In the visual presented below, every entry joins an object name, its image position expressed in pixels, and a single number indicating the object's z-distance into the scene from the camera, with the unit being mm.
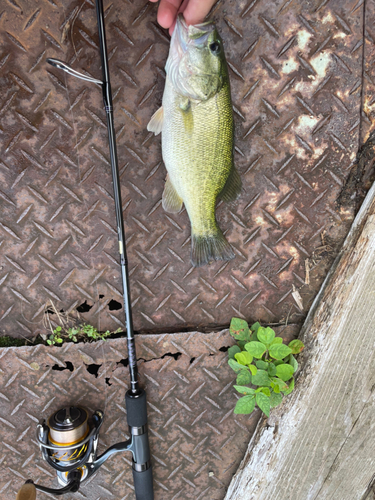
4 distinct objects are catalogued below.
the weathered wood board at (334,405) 530
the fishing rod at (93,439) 496
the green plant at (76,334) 542
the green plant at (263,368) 522
